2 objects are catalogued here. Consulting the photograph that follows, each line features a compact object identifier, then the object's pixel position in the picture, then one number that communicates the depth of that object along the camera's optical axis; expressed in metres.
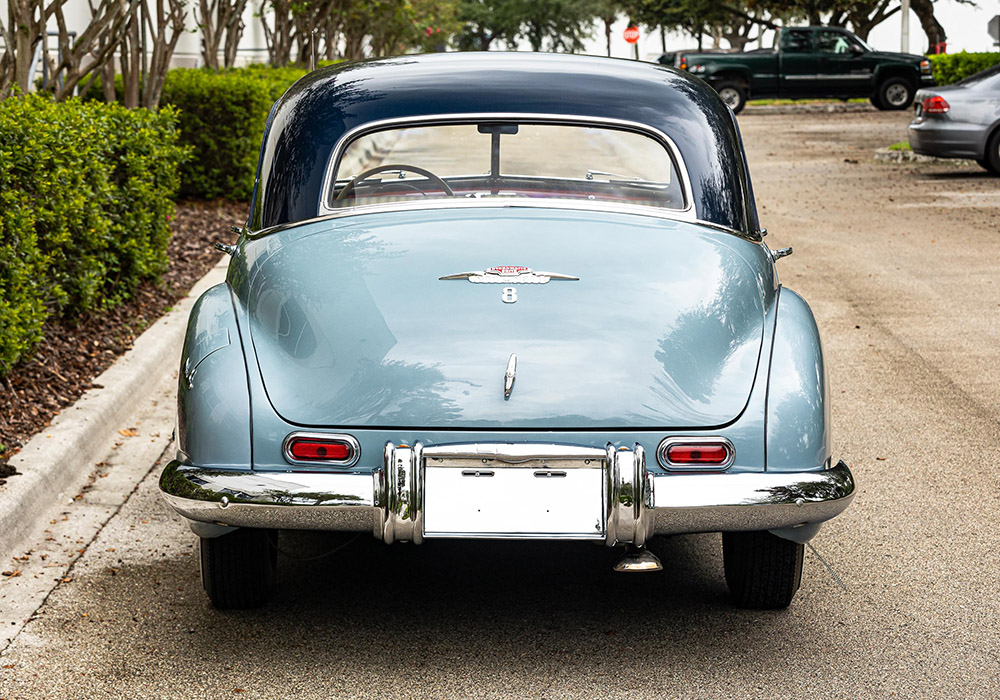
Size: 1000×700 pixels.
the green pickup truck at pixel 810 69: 30.73
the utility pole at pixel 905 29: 35.88
